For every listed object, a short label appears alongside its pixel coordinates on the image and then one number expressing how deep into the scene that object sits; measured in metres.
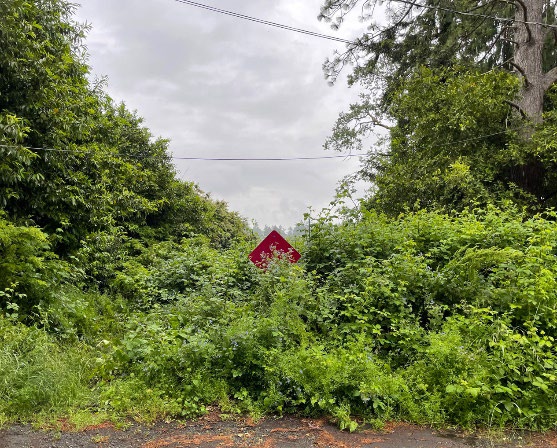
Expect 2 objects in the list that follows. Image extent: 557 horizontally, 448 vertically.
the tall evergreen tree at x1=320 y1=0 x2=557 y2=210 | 11.03
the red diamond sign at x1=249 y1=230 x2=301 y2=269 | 6.23
